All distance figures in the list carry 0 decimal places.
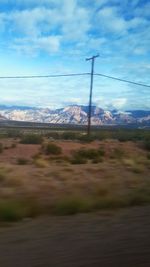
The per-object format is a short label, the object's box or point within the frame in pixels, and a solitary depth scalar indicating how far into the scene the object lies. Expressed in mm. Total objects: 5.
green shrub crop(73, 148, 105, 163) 38856
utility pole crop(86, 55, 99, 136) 56259
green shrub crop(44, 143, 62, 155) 46062
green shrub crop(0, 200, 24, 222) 11211
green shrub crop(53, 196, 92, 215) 12433
